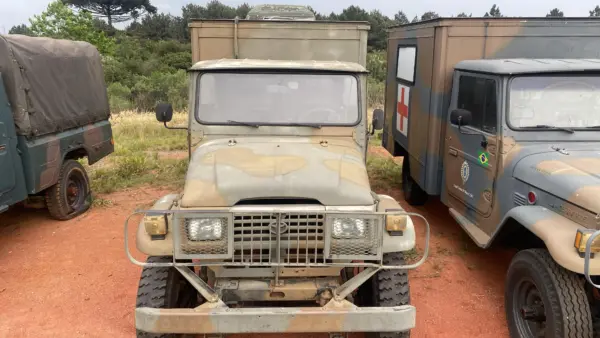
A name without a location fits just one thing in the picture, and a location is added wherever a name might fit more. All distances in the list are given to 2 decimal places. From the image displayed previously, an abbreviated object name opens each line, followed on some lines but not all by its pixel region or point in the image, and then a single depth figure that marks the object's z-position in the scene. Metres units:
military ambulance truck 3.38
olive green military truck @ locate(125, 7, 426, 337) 3.01
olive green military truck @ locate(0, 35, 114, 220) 5.55
